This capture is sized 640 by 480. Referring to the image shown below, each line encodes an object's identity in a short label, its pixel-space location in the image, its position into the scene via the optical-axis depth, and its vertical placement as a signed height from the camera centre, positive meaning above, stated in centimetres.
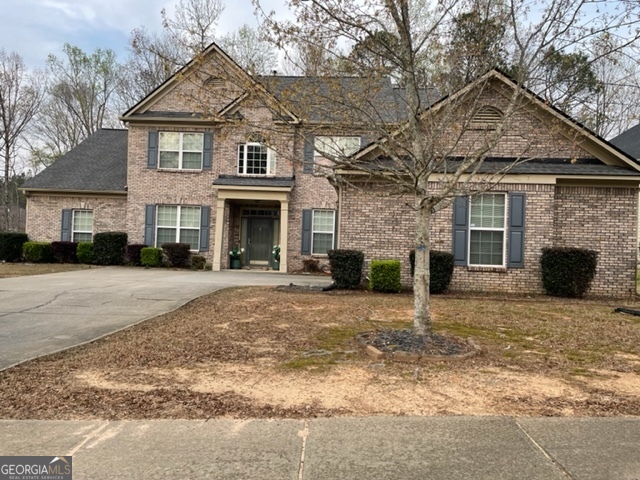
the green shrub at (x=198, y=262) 1741 -84
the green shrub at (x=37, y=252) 1811 -66
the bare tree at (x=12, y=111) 2728 +778
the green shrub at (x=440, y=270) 1114 -53
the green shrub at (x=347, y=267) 1153 -55
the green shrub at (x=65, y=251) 1817 -60
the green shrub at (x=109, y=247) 1762 -38
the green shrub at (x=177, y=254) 1728 -53
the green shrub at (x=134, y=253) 1752 -57
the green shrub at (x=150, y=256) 1723 -66
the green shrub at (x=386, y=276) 1123 -73
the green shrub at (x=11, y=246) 1845 -47
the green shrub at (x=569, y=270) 1096 -42
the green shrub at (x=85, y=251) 1788 -57
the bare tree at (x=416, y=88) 562 +220
